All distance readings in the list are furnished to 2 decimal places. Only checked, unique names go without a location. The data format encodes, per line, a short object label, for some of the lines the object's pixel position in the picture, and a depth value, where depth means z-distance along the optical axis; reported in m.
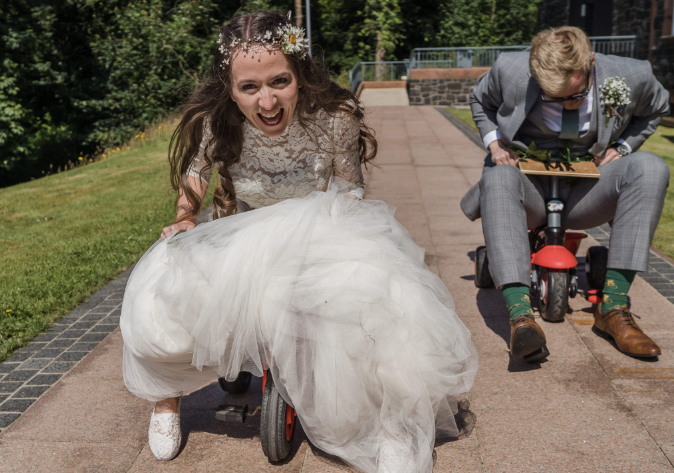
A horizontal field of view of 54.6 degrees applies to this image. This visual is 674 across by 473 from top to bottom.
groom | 3.41
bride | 2.25
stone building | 17.45
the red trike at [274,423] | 2.42
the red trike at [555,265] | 3.68
